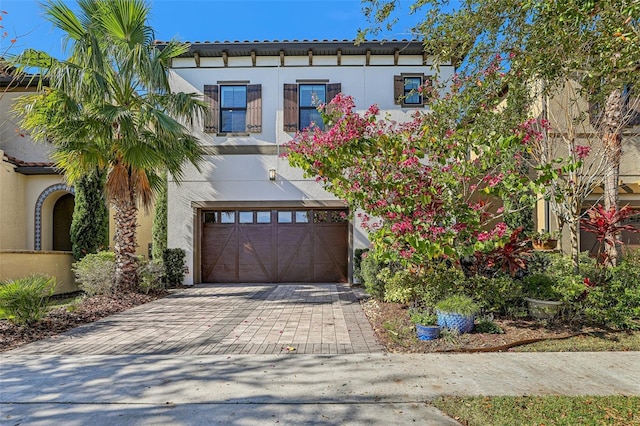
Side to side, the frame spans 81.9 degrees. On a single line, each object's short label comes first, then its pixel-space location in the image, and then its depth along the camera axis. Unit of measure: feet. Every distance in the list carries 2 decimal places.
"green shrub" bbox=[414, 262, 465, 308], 21.01
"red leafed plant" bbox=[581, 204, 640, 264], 21.66
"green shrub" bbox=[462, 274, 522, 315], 20.79
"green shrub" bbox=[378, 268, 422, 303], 22.03
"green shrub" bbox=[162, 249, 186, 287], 36.50
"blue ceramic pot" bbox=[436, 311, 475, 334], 18.37
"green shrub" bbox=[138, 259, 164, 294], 31.32
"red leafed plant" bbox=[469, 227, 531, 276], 20.98
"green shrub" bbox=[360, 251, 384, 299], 27.22
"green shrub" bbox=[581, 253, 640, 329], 19.40
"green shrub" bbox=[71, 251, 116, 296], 29.53
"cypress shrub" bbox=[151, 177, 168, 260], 37.68
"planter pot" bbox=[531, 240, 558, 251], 31.42
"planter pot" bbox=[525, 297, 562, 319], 19.61
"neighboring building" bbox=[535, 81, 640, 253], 30.94
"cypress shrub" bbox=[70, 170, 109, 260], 36.86
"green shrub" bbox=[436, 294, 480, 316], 18.33
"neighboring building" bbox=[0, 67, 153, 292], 34.24
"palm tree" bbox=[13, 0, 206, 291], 25.26
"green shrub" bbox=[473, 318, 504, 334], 18.90
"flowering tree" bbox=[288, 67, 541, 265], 17.51
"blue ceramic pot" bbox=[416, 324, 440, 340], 17.99
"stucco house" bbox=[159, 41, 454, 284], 37.52
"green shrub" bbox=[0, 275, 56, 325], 20.04
